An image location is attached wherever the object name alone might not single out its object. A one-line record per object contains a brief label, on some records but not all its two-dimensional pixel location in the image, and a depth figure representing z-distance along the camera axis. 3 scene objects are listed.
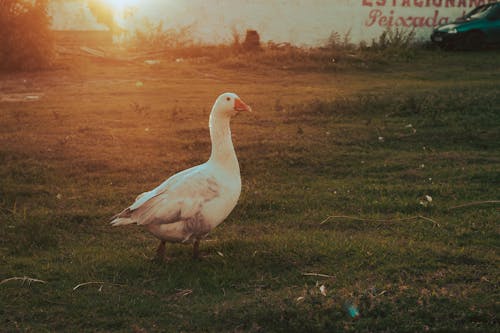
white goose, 4.96
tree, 16.88
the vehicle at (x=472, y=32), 21.23
